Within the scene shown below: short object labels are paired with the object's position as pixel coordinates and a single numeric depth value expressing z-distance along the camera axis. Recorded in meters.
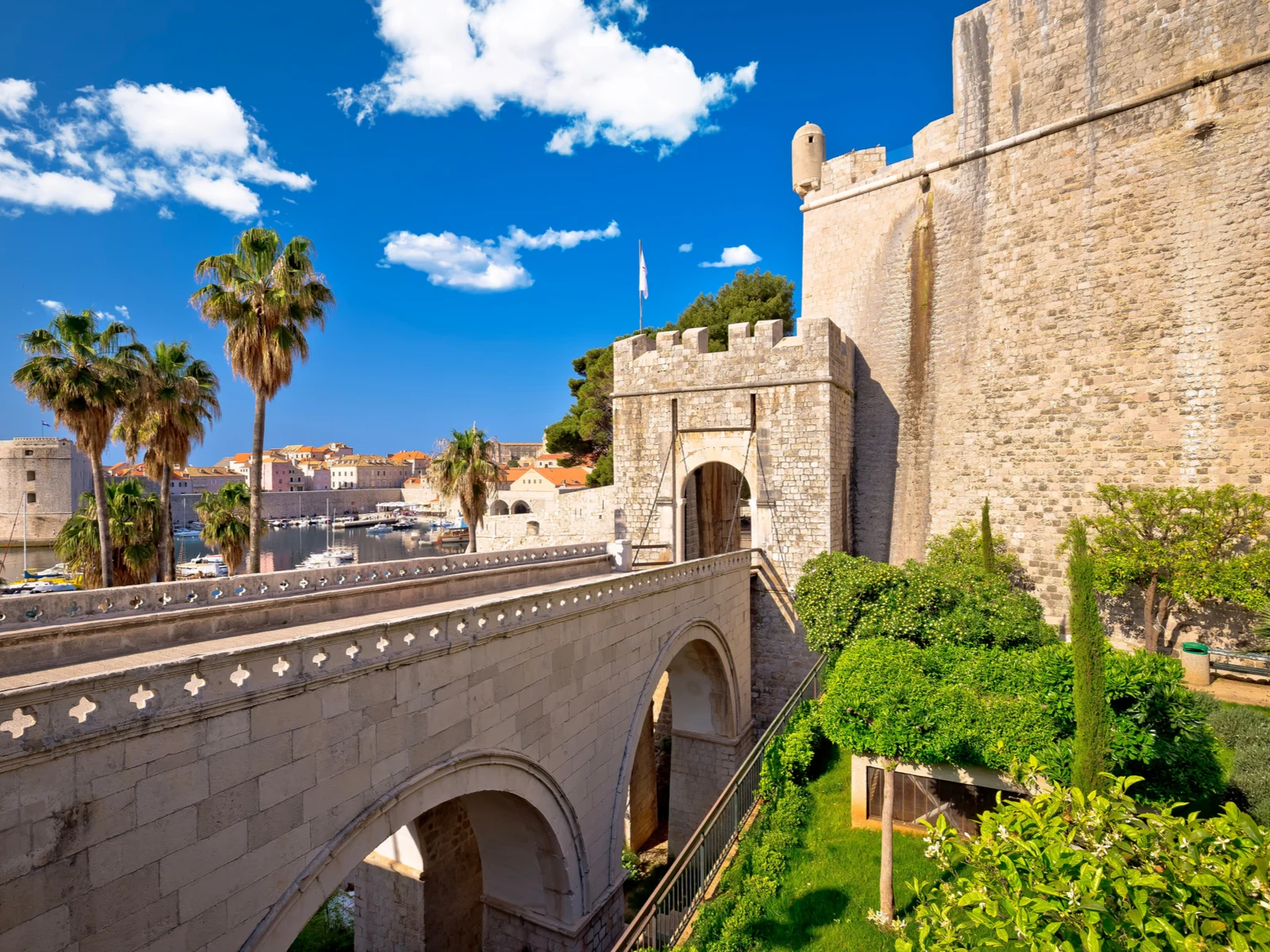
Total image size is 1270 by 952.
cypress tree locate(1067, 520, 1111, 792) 6.95
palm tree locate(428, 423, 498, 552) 21.23
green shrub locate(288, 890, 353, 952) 12.41
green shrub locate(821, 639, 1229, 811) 7.54
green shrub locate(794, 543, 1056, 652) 11.09
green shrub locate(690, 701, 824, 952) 7.62
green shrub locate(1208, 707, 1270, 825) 7.62
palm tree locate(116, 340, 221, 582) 14.87
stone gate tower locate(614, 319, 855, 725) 15.35
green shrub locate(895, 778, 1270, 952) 2.92
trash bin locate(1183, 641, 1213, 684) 11.62
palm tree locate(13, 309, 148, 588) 12.78
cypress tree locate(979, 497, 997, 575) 14.12
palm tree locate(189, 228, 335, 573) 12.88
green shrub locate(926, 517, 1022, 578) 14.32
